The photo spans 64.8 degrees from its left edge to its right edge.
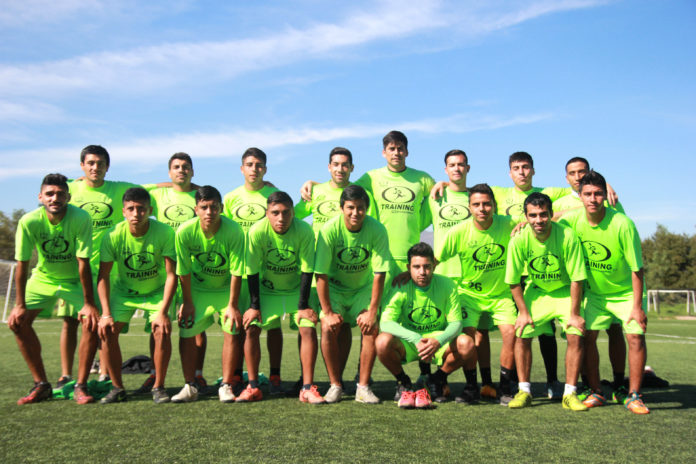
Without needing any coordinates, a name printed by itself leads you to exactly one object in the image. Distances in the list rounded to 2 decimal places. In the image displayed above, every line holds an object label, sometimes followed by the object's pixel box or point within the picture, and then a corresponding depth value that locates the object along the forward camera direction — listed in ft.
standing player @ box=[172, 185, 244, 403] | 17.31
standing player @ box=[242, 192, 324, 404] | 17.15
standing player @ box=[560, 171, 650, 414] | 16.16
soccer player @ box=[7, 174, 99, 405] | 17.19
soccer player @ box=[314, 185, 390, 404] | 16.97
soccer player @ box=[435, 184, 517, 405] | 17.85
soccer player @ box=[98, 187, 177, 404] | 16.97
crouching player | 16.02
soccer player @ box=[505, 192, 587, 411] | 16.39
